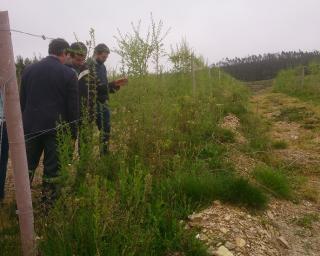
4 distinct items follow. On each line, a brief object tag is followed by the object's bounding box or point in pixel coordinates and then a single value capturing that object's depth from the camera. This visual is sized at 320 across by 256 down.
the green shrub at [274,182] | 2.84
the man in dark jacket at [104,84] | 3.06
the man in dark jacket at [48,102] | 2.31
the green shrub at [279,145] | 4.43
